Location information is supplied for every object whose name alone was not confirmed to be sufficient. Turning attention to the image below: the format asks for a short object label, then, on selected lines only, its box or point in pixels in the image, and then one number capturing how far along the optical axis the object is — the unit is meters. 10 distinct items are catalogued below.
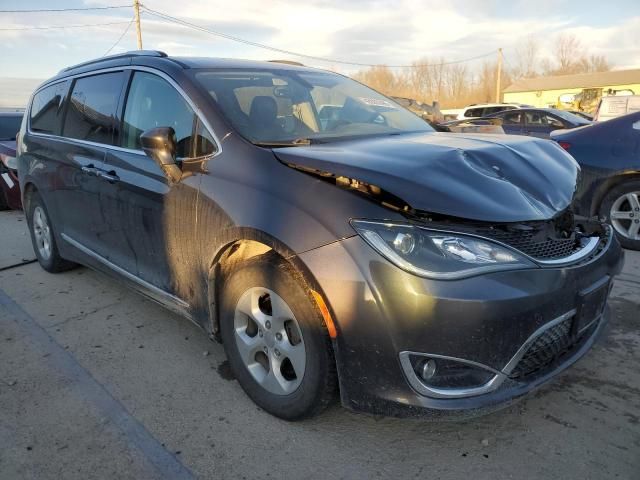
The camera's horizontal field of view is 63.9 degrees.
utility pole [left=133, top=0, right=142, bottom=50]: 30.11
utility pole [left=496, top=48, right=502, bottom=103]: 51.44
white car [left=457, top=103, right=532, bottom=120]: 17.27
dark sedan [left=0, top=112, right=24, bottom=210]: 7.46
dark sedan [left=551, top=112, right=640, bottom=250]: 5.02
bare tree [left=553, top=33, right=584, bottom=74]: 76.88
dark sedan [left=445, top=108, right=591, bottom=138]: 11.62
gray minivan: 1.98
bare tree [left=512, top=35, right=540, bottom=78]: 76.88
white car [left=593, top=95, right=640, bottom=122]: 10.66
